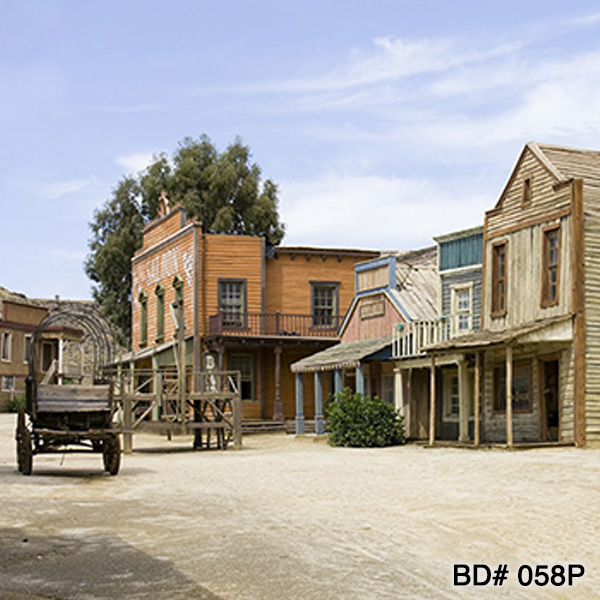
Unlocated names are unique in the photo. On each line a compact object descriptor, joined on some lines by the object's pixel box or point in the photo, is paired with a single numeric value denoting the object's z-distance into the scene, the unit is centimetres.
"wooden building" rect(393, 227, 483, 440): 2762
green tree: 5281
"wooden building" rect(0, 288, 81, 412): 5488
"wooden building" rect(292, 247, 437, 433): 2997
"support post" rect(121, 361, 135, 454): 2489
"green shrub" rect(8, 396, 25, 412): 5397
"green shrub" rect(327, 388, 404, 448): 2659
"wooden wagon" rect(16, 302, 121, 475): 1730
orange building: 3869
